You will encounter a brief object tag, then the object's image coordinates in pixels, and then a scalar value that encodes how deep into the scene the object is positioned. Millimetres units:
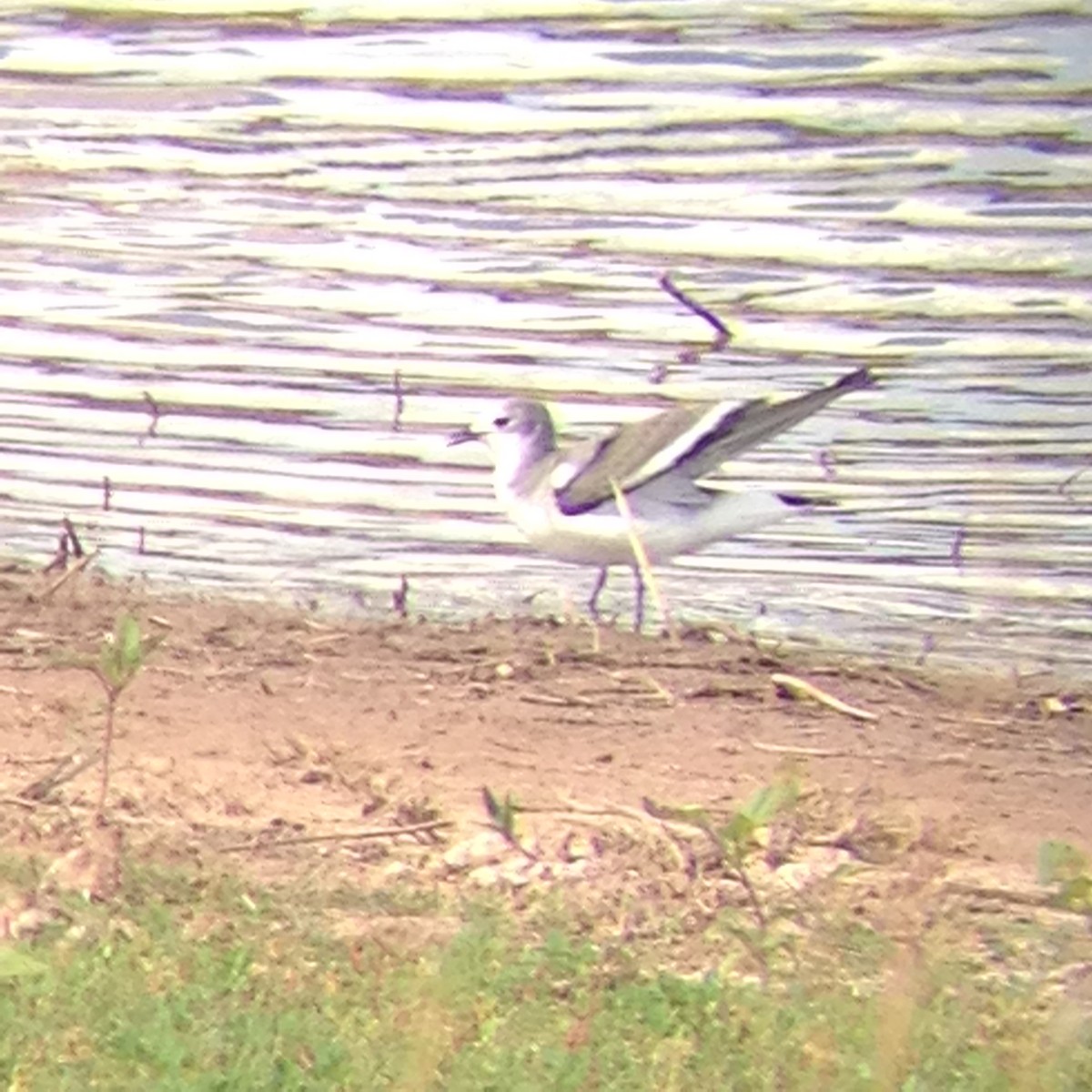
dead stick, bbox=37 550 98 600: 12047
